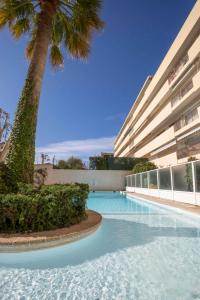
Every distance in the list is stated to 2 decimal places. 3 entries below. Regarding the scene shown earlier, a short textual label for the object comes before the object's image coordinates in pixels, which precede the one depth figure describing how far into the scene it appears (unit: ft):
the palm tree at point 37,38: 21.83
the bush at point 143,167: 83.66
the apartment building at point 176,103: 64.90
